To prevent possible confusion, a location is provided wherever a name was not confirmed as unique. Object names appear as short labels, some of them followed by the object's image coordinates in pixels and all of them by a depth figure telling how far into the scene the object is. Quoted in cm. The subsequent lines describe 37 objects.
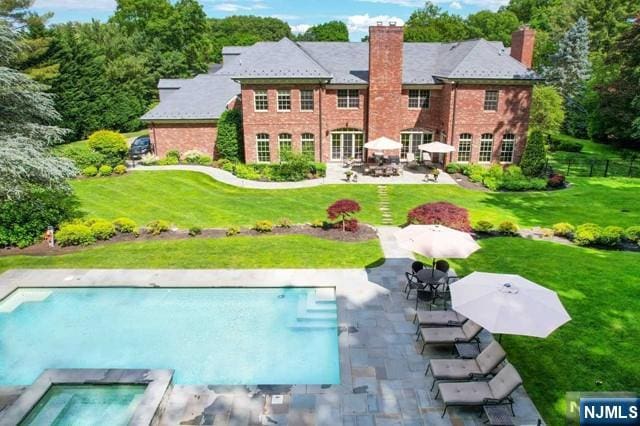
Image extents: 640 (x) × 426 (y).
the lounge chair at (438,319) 1073
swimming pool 1009
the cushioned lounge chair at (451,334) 999
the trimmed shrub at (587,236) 1689
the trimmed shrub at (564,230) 1778
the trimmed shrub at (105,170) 2686
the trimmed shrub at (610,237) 1681
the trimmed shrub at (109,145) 2742
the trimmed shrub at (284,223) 1895
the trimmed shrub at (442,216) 1633
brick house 2803
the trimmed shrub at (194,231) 1817
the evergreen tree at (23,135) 1520
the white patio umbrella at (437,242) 1134
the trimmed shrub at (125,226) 1820
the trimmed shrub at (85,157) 2702
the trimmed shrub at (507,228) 1806
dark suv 3341
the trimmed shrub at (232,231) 1812
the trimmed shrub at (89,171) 2659
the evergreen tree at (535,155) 2719
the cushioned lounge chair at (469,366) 873
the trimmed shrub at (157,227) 1822
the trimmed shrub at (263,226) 1848
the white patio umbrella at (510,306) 777
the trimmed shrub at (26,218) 1692
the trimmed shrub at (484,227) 1806
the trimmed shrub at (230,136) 3038
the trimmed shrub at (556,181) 2578
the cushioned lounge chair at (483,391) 796
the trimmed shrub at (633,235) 1702
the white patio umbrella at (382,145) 2725
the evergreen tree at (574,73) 4547
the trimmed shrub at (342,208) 1736
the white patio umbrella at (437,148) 2716
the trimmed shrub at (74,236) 1692
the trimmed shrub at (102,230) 1748
